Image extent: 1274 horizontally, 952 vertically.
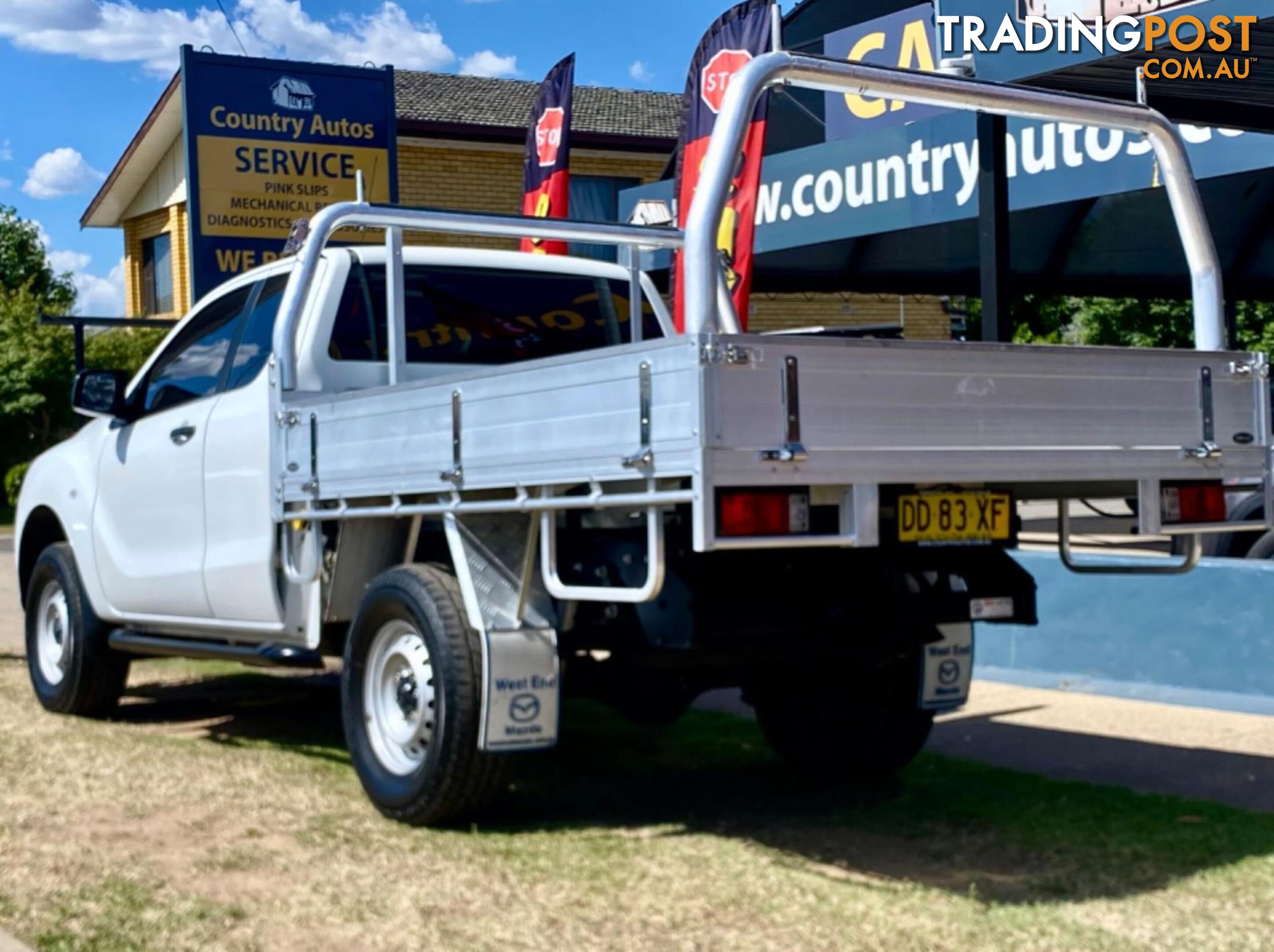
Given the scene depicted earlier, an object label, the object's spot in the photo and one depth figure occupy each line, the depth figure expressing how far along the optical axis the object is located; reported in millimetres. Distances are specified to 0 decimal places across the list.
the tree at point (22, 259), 56188
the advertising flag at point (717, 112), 10914
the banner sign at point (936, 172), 11656
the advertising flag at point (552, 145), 14633
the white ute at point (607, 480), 4672
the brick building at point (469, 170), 28156
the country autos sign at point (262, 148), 12836
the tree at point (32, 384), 32312
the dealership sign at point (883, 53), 13523
